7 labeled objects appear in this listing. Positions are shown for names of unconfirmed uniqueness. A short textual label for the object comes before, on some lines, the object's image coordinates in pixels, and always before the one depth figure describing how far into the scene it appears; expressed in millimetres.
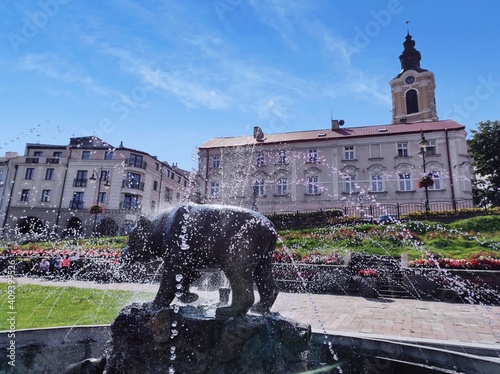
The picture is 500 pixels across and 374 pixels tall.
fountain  3785
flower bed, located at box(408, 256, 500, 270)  11883
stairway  12431
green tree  33309
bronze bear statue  3967
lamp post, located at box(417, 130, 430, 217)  19714
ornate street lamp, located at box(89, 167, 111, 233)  41375
